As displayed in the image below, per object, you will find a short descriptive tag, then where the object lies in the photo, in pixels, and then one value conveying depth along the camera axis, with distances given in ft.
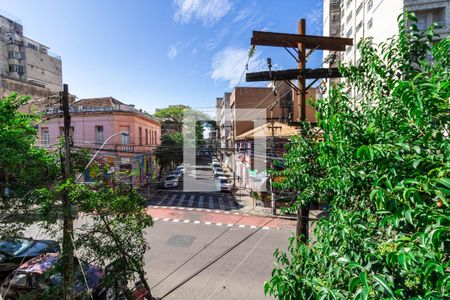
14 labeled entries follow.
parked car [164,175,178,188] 79.98
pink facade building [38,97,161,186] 68.95
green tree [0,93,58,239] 17.51
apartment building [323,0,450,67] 50.80
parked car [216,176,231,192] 75.66
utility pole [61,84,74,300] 15.98
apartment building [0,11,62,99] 122.72
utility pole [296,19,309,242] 21.20
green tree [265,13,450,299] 4.92
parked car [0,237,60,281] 27.02
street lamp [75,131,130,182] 18.29
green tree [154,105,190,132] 170.81
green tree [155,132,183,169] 94.12
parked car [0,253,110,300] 20.01
